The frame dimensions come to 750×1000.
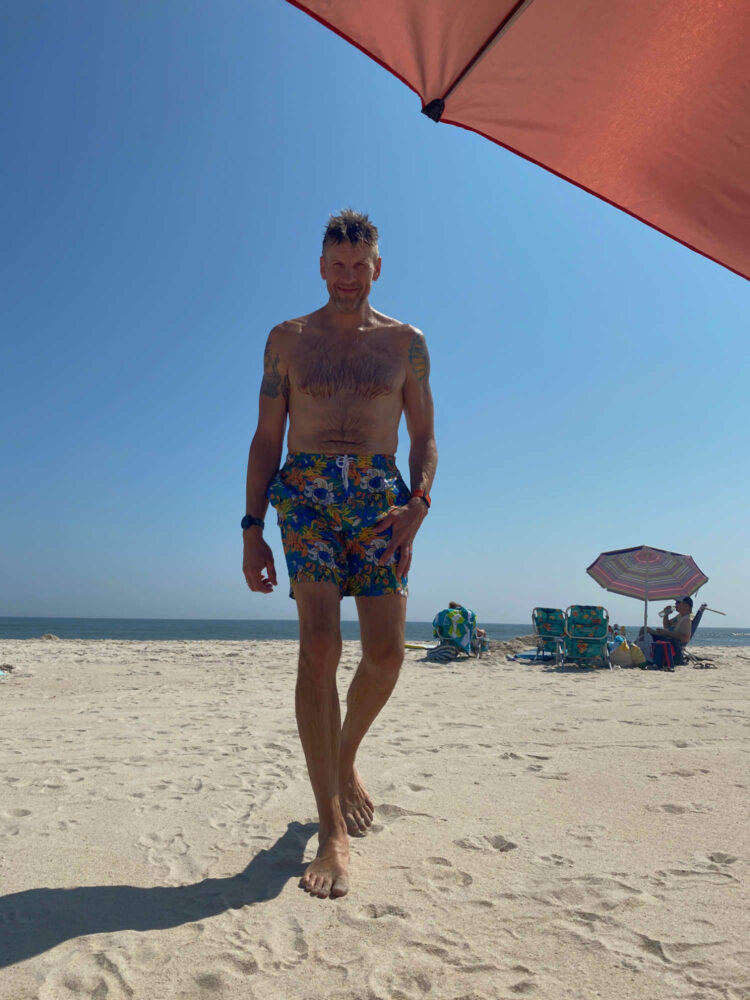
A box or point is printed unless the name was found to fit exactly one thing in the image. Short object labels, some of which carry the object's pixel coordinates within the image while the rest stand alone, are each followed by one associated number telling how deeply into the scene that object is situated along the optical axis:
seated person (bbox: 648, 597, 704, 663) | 11.56
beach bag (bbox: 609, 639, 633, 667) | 11.16
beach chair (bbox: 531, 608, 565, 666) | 11.38
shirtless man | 2.34
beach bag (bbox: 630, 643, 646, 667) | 11.21
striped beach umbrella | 13.73
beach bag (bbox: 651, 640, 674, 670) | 11.03
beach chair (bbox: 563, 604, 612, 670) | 10.67
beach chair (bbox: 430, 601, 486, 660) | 11.59
